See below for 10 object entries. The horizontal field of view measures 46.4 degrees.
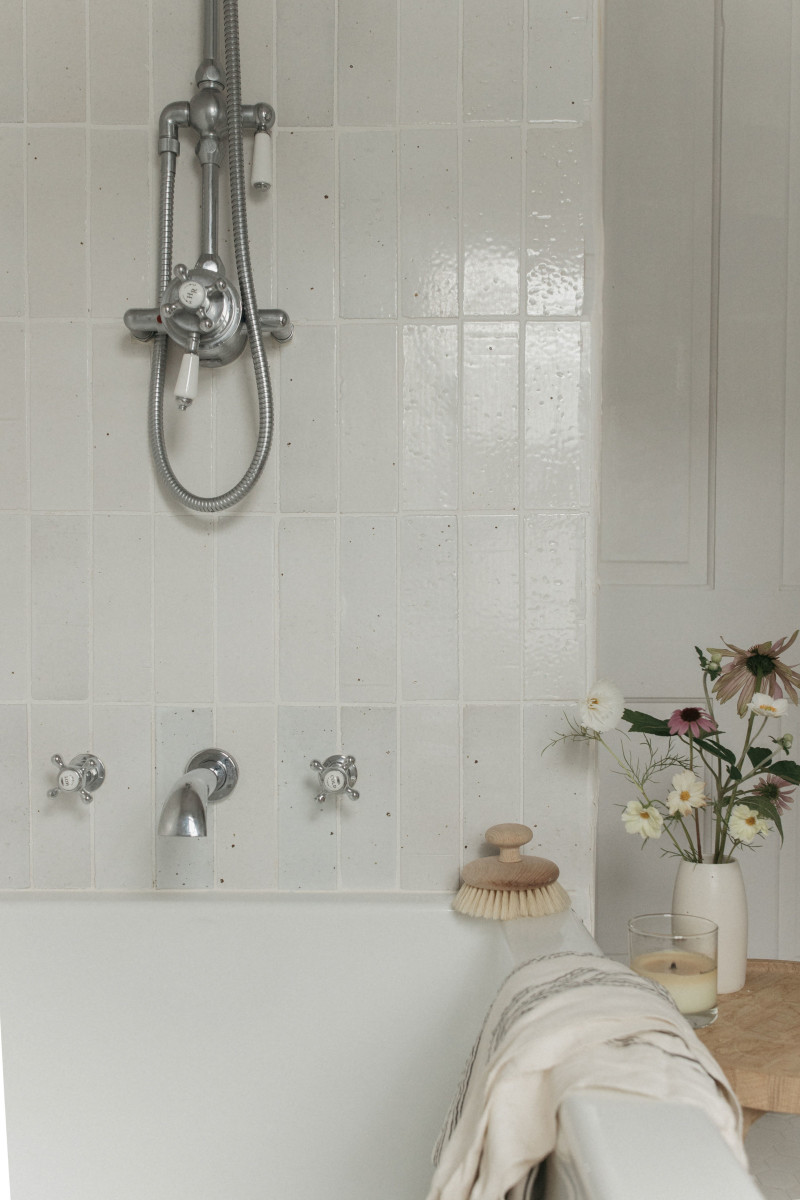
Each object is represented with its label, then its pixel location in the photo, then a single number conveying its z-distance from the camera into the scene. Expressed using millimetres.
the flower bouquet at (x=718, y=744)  1087
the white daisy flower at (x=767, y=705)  1053
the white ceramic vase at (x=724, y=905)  1073
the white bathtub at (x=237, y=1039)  1043
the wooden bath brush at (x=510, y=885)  1069
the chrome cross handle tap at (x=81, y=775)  1130
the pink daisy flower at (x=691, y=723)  1093
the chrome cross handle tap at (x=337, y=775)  1130
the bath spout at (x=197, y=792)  973
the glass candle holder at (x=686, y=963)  955
